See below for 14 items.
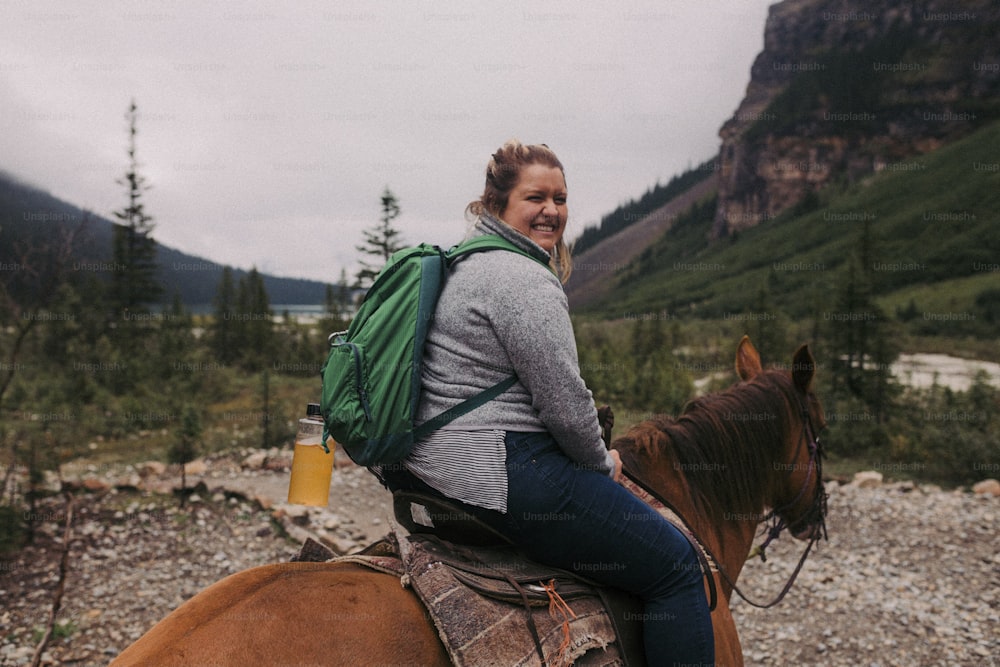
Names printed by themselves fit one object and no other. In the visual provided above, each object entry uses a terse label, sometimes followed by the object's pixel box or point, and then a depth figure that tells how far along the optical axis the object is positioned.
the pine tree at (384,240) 19.70
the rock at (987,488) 8.38
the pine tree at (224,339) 30.38
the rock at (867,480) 9.13
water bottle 2.45
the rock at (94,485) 7.63
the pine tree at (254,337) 29.67
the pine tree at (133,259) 29.22
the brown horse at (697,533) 1.59
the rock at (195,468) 9.34
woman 1.81
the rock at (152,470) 9.26
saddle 1.78
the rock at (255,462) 10.10
